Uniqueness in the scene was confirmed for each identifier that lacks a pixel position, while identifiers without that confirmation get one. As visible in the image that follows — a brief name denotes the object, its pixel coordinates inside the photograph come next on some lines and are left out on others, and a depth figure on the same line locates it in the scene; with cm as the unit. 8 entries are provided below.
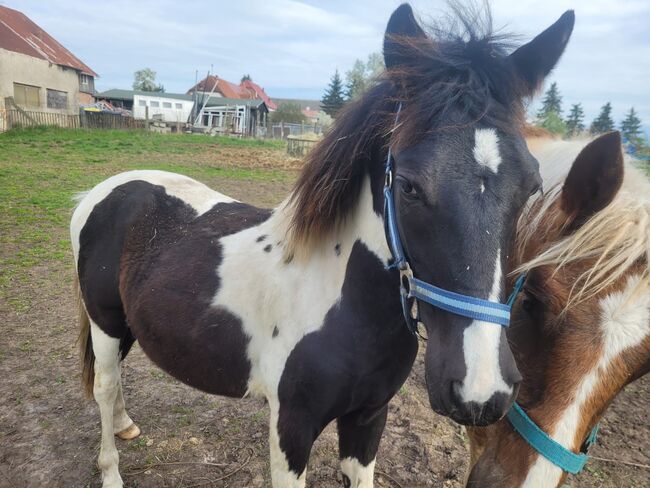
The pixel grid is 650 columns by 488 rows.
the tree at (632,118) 2301
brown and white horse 122
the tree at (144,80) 7919
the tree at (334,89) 3841
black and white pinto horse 111
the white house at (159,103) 4672
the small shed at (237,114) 4106
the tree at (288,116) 4462
